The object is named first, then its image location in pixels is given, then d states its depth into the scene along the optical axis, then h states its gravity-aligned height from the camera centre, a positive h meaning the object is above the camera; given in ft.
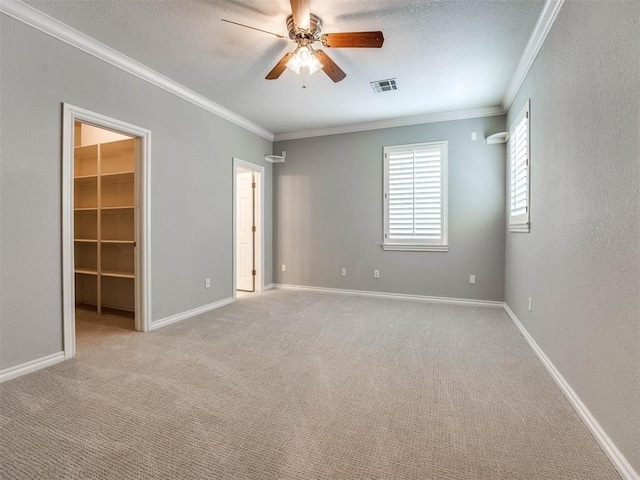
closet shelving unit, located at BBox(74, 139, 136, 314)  13.47 +0.45
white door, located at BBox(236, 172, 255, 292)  18.16 +0.12
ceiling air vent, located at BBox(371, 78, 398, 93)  11.72 +5.72
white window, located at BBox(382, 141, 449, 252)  15.38 +1.90
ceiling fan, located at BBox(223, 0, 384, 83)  7.25 +4.84
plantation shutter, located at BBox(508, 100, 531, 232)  10.27 +2.22
